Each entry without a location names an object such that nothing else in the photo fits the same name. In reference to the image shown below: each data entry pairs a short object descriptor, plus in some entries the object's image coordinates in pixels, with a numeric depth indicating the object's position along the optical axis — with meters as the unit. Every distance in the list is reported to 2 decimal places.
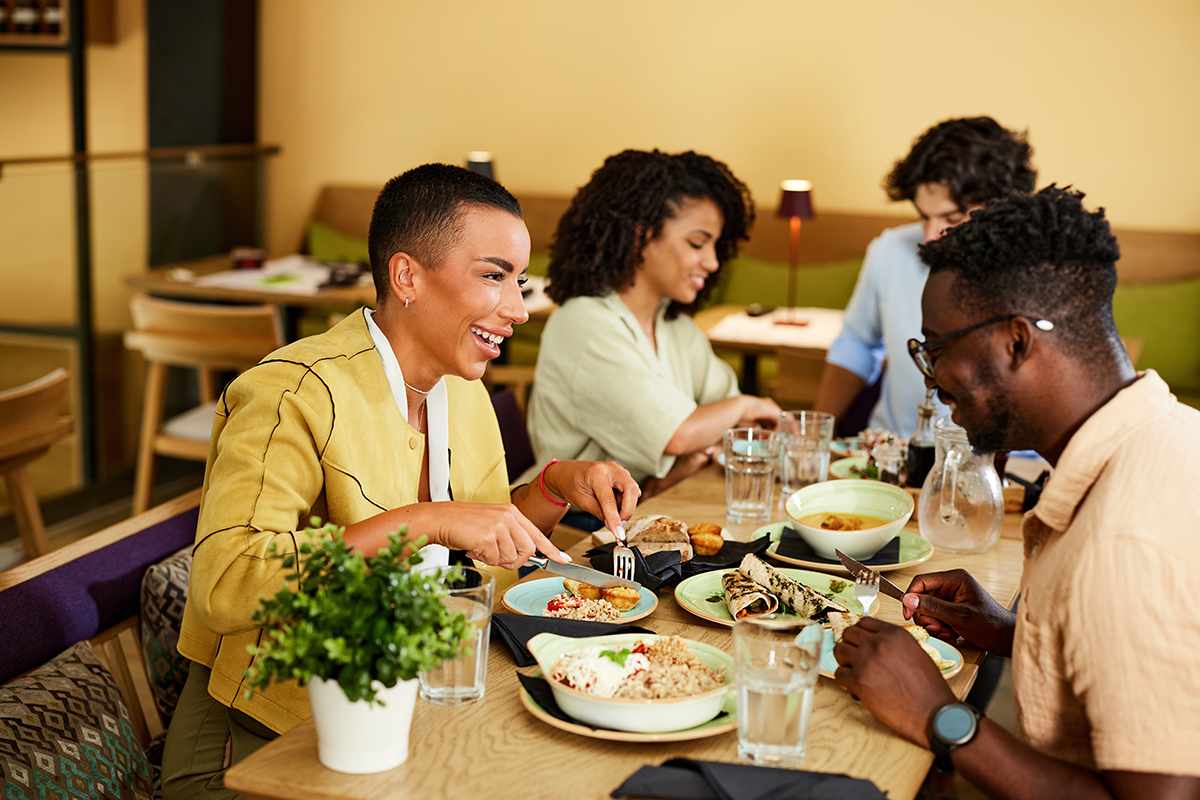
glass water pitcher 1.83
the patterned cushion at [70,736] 1.40
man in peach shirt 1.03
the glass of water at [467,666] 1.19
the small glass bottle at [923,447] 2.21
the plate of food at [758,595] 1.48
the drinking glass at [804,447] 2.16
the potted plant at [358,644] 1.04
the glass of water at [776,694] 1.10
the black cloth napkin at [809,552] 1.73
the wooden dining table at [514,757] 1.06
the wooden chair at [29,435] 3.03
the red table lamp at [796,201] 4.98
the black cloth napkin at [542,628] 1.36
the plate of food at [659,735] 1.12
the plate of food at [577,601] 1.47
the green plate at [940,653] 1.32
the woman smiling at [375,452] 1.38
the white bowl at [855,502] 1.77
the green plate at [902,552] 1.70
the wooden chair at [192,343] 3.85
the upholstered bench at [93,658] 1.45
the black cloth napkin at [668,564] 1.61
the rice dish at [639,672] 1.20
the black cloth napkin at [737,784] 1.04
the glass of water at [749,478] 1.97
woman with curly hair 2.48
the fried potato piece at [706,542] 1.74
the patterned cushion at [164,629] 1.78
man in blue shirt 2.88
